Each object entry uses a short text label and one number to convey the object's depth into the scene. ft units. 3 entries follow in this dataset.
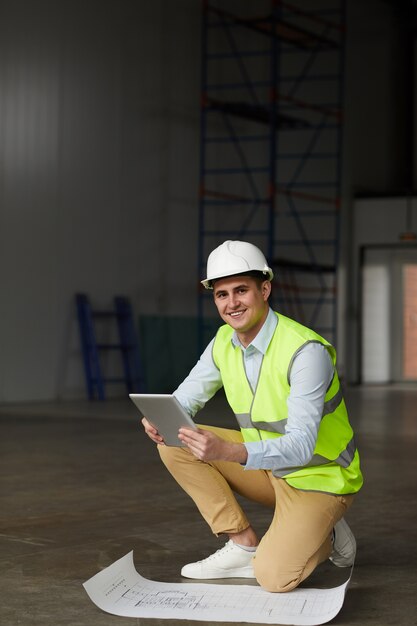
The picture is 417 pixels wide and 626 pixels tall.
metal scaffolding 67.46
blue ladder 58.75
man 15.58
